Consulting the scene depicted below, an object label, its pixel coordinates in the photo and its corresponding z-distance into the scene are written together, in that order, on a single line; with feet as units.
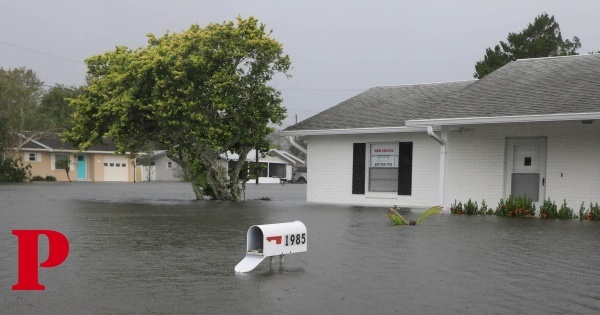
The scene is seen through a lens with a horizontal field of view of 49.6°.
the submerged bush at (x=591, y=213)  51.06
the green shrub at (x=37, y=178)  166.53
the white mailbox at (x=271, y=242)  26.66
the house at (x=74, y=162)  171.12
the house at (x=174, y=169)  201.16
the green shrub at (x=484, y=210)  56.24
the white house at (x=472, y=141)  53.98
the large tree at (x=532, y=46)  154.10
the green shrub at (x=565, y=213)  52.29
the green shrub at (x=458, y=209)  57.33
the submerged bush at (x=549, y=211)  52.85
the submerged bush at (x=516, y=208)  53.62
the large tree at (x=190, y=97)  67.36
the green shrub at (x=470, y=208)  56.65
